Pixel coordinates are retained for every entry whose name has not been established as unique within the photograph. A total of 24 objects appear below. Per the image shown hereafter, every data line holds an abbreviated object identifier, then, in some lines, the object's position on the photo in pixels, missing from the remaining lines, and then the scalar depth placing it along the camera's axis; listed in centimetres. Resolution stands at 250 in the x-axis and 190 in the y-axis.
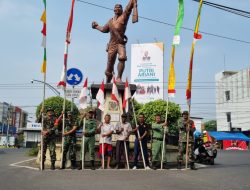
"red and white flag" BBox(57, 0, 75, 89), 818
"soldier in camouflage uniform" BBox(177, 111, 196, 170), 785
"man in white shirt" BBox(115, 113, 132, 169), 775
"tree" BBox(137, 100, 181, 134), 2555
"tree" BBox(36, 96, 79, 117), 2398
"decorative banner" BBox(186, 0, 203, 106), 839
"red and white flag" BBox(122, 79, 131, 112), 855
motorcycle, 985
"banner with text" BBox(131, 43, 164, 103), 3433
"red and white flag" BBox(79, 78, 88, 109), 845
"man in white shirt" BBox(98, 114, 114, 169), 768
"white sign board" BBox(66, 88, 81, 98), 944
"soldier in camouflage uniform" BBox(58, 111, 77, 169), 755
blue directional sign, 985
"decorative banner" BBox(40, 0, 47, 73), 838
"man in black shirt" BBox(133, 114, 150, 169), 784
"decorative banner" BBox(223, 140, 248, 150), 3166
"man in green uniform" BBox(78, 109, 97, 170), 755
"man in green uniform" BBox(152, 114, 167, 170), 788
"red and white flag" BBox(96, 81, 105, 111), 842
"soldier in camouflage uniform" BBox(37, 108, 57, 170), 748
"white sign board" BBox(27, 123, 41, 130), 3519
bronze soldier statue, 953
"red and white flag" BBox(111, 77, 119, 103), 841
